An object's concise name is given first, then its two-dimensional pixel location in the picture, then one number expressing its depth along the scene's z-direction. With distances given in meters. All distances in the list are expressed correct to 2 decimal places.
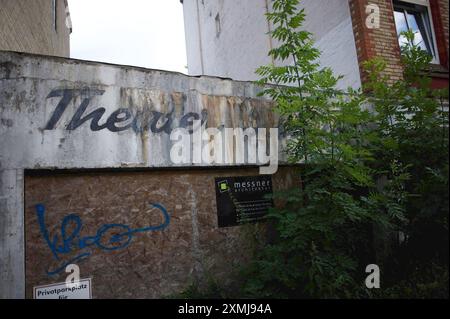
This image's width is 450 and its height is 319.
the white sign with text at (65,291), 4.19
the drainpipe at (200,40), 16.56
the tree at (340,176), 4.31
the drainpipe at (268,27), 10.92
